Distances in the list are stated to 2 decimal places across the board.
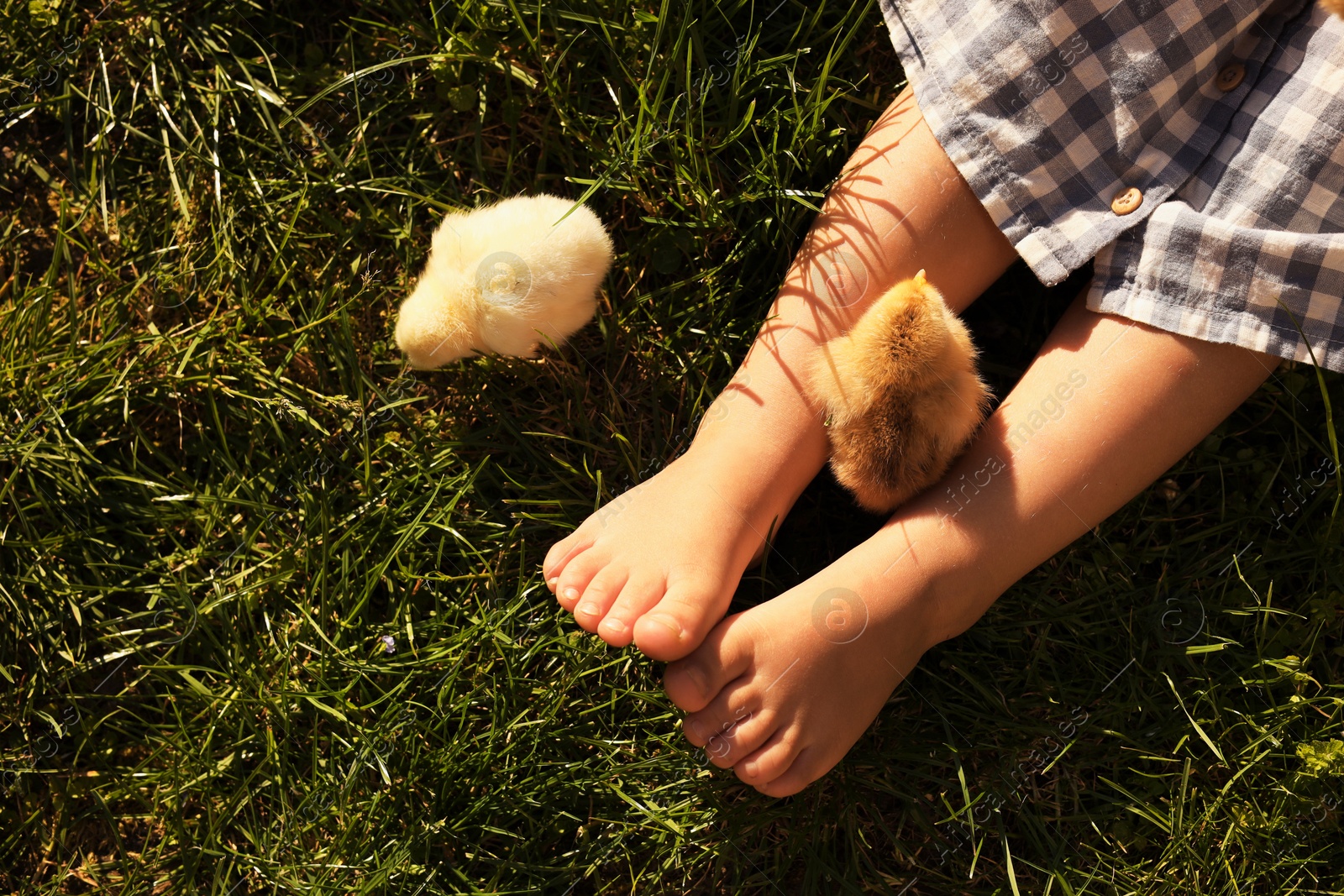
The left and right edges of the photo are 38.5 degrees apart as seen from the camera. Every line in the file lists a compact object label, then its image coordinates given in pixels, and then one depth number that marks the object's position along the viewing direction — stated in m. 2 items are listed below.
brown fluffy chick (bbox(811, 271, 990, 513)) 0.68
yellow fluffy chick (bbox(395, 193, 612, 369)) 0.72
